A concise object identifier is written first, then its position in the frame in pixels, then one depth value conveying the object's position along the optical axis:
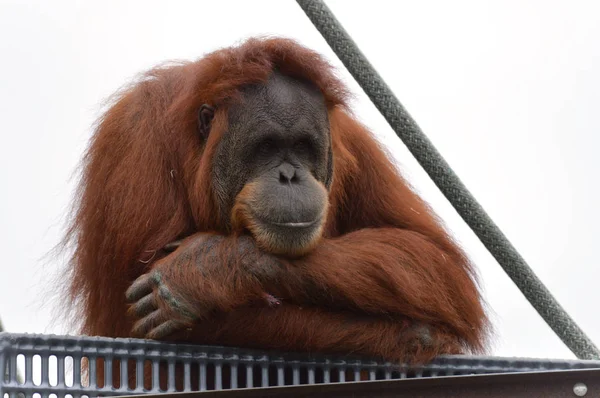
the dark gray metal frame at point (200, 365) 7.27
